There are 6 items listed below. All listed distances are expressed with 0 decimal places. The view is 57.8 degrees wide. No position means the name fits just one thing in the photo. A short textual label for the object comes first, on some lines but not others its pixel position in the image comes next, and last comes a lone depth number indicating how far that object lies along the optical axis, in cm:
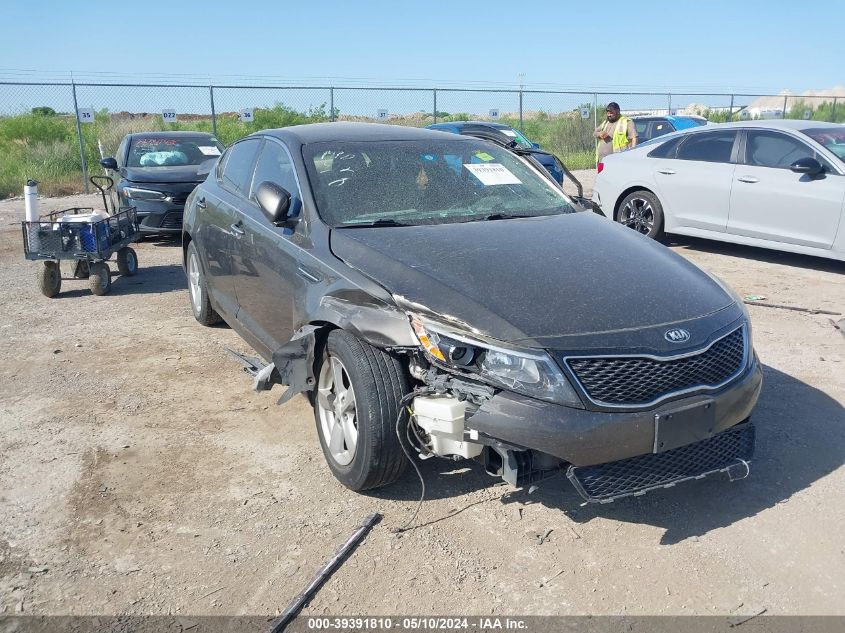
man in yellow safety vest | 1285
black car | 999
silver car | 784
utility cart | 734
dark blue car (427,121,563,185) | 1305
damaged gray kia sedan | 300
